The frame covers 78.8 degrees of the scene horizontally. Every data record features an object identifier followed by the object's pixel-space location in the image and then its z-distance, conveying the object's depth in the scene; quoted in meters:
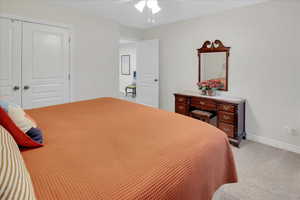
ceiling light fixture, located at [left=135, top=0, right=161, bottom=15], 2.68
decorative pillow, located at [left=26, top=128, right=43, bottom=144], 1.12
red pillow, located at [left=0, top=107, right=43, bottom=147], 0.99
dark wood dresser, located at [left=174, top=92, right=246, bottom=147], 3.04
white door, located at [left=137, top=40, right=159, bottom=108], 4.74
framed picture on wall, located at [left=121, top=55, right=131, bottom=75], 8.61
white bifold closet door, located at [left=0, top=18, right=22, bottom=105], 2.84
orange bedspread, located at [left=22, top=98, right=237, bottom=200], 0.75
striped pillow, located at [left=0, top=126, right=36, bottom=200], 0.47
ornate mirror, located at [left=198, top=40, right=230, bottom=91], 3.55
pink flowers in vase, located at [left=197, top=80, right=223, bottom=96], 3.61
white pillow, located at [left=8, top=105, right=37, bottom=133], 1.10
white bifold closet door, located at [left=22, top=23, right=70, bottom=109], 3.10
